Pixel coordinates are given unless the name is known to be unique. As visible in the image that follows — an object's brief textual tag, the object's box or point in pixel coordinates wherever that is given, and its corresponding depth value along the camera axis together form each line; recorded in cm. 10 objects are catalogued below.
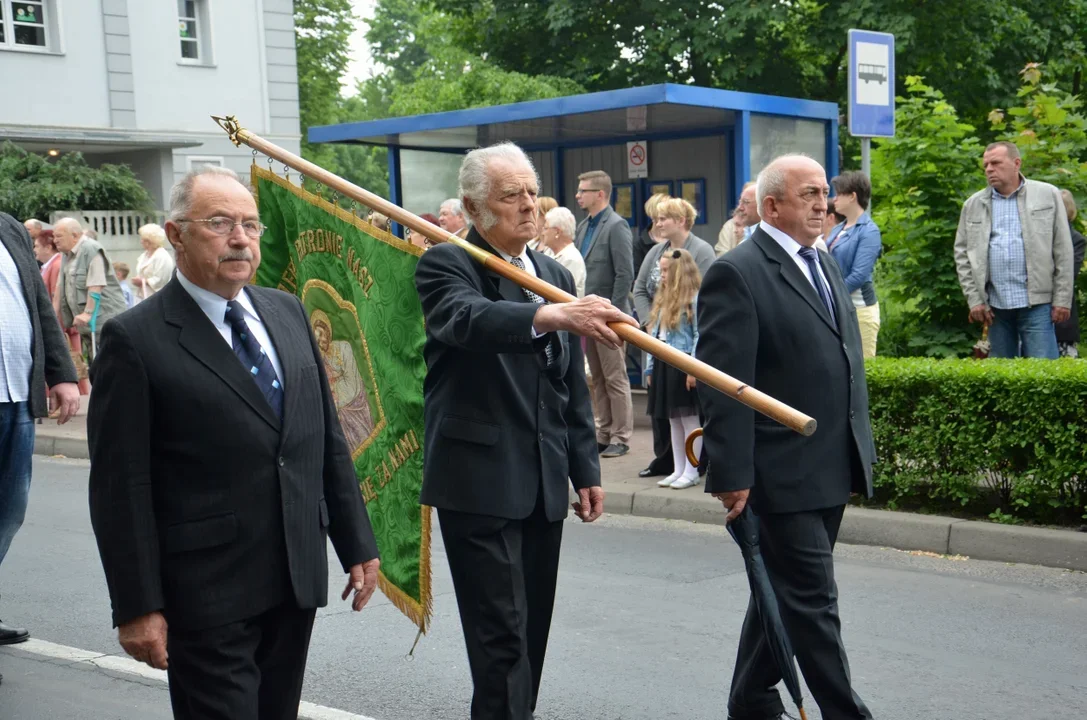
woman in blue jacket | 938
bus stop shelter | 1216
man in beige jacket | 923
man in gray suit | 1036
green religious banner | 464
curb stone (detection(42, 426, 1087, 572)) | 685
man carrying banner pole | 377
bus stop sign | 979
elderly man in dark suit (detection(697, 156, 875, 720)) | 403
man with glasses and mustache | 302
